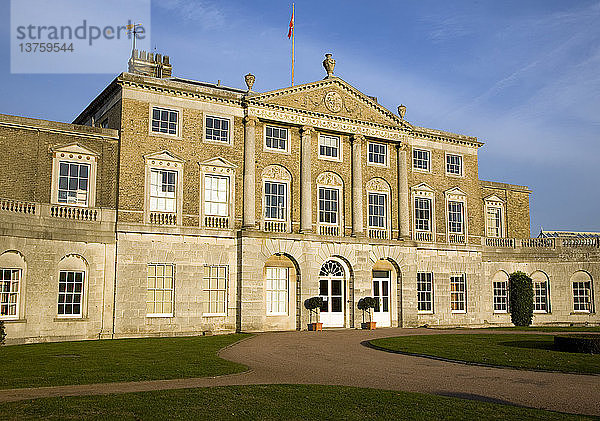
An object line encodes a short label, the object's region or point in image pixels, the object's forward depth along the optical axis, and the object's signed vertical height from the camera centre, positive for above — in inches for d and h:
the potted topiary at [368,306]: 1346.0 -66.6
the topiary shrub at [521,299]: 1617.9 -58.3
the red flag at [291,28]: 1528.1 +630.3
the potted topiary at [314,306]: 1294.3 -63.5
